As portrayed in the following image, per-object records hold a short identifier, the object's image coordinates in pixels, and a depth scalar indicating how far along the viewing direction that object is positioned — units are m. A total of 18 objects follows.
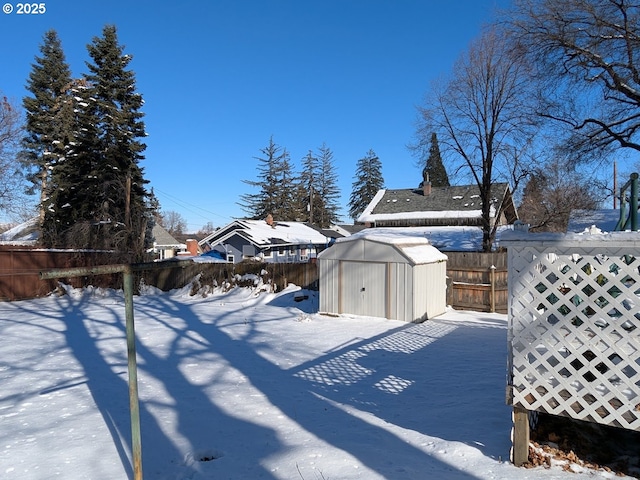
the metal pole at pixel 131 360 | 2.67
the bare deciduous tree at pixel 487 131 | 19.55
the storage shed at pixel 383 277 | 10.80
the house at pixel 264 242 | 27.33
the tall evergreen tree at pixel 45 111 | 23.86
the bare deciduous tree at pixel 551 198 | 19.97
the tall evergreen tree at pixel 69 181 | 20.81
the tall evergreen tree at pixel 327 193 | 51.94
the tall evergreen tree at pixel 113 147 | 19.77
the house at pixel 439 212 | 25.88
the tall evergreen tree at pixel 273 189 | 47.34
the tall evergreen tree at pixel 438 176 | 44.52
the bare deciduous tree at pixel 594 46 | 8.38
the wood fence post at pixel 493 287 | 12.78
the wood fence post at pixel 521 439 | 3.27
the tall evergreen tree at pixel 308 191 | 49.03
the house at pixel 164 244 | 42.06
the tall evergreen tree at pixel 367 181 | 53.59
